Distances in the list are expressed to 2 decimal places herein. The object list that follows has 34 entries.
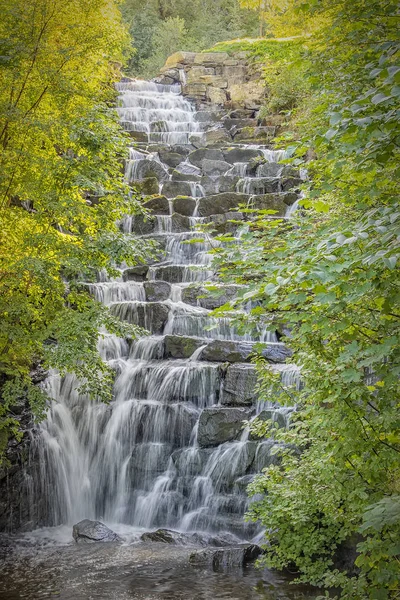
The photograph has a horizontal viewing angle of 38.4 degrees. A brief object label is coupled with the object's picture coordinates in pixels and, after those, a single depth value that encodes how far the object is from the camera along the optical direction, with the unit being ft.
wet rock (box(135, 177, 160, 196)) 65.77
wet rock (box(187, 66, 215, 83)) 101.96
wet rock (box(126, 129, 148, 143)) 81.10
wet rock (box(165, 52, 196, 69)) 107.65
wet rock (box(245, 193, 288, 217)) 58.03
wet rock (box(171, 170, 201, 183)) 69.36
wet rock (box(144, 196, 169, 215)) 61.72
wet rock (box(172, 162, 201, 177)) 72.90
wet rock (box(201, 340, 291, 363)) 38.17
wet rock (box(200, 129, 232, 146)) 81.80
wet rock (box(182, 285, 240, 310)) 46.56
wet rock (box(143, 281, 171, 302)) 48.65
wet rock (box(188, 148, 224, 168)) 75.56
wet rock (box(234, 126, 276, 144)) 82.02
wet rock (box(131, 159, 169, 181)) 70.03
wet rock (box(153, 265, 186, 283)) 51.96
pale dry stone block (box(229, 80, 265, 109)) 93.06
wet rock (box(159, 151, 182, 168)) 75.10
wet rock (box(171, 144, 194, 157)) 78.64
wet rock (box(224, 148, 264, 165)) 74.54
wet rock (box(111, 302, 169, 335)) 45.03
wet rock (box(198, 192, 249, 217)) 61.16
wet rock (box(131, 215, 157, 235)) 60.08
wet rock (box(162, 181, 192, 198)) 66.44
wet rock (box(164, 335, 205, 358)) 40.50
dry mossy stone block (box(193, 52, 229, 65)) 105.29
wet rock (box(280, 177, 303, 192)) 64.54
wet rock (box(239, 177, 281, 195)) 64.28
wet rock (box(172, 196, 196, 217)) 62.08
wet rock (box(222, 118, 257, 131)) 87.25
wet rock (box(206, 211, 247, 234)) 57.62
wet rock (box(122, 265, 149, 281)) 52.49
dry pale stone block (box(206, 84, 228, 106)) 97.30
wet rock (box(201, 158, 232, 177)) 72.59
